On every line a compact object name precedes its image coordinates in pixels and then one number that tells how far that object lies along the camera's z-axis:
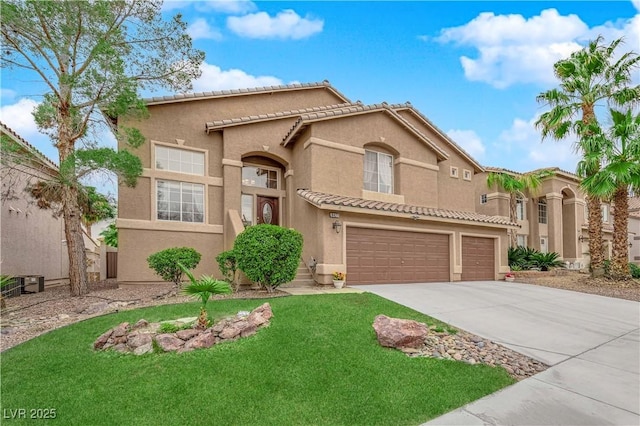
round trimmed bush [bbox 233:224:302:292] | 9.38
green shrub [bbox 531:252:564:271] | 19.87
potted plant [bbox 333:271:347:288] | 11.39
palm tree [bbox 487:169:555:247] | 21.02
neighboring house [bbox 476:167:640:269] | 23.62
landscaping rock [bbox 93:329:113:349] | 5.88
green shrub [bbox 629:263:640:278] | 17.42
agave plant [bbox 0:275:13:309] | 8.94
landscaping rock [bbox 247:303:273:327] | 6.50
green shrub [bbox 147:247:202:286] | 9.85
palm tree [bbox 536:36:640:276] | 14.52
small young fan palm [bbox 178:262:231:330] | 6.34
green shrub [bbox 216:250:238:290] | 9.90
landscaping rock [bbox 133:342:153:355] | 5.54
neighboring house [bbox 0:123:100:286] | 10.57
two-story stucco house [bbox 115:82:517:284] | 12.25
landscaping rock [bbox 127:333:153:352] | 5.70
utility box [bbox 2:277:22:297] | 11.03
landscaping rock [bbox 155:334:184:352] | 5.64
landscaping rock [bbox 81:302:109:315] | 8.18
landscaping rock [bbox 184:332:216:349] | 5.70
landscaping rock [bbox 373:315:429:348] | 5.82
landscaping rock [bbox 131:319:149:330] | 6.52
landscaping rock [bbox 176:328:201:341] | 5.95
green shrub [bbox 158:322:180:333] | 6.24
